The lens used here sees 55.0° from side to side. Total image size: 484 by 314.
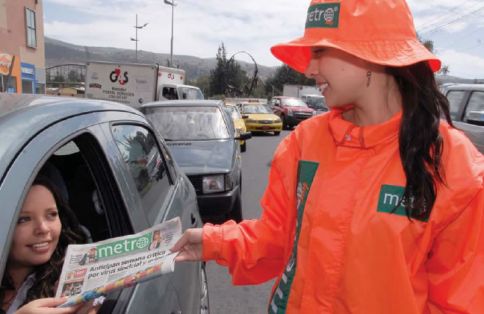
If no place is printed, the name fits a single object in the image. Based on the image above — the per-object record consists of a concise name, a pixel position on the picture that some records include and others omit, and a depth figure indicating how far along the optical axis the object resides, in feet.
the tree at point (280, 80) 278.05
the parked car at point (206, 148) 17.24
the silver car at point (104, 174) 3.75
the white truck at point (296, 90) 146.72
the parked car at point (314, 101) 96.28
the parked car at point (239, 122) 41.49
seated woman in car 4.53
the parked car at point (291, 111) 75.82
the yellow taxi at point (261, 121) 64.08
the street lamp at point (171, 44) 124.36
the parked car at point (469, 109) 23.13
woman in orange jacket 4.17
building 73.72
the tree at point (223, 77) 227.61
